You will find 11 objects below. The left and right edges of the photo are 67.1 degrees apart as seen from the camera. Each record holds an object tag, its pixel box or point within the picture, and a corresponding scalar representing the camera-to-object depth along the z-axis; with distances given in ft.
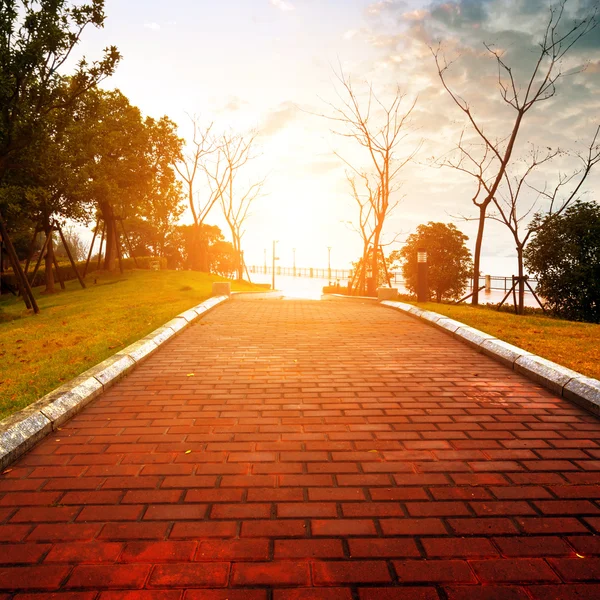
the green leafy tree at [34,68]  35.12
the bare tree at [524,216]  55.36
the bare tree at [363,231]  81.61
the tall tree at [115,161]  62.95
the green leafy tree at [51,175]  42.50
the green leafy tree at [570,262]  48.91
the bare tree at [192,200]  108.17
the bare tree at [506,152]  52.49
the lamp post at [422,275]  42.42
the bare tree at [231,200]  112.47
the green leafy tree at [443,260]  82.94
